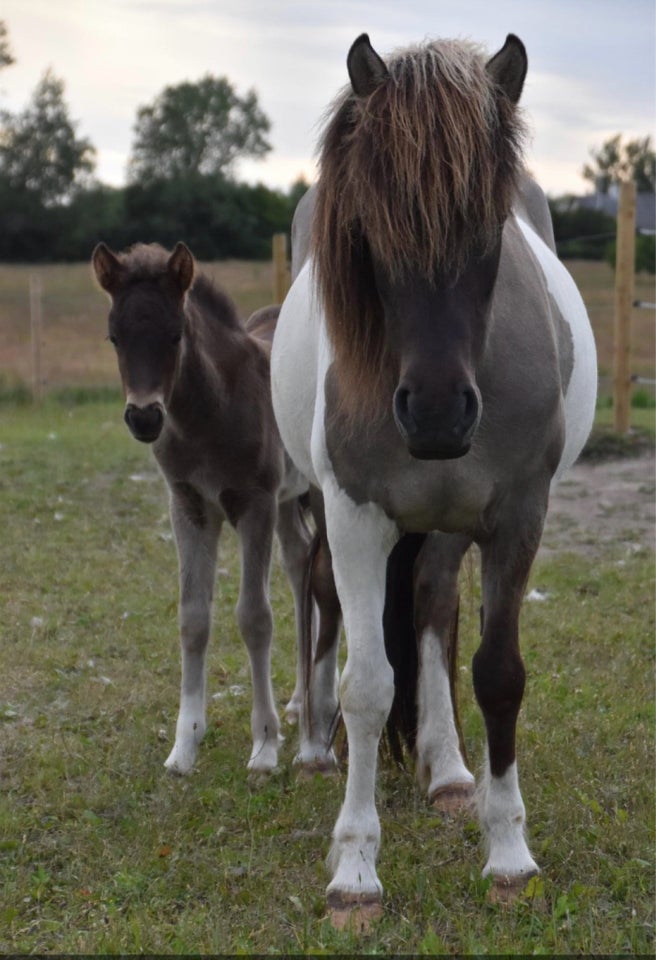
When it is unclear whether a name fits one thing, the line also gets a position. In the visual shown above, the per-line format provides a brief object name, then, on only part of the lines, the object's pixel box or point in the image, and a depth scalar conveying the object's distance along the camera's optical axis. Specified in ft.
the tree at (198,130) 152.05
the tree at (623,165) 193.26
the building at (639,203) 130.41
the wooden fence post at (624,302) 39.11
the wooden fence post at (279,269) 46.24
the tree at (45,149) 130.11
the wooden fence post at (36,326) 53.11
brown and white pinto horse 9.23
